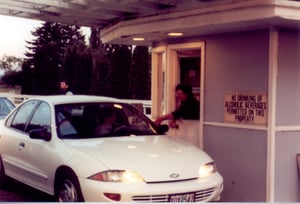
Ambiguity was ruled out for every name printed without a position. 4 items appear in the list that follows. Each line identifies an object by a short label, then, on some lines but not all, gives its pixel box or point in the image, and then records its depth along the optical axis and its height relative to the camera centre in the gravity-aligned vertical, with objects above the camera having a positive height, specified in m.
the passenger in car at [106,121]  6.27 -0.59
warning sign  6.91 -0.45
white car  5.10 -0.92
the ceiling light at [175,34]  7.77 +0.66
